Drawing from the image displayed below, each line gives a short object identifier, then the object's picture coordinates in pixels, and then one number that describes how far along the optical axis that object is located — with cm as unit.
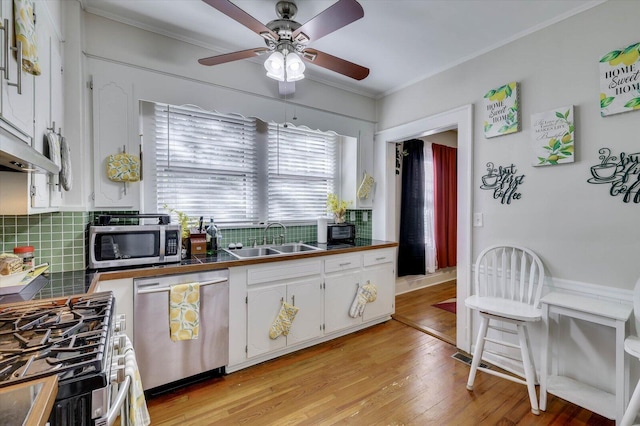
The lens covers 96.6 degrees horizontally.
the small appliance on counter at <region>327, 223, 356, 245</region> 315
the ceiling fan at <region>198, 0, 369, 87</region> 161
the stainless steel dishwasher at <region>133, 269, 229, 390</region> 187
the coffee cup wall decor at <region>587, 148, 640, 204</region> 175
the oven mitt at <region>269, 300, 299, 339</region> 238
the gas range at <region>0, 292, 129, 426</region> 74
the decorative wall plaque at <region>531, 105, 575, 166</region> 200
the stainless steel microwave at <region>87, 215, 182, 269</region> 188
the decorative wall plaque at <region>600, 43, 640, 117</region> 174
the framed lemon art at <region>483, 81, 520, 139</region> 228
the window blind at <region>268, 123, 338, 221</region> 309
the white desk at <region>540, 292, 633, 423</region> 158
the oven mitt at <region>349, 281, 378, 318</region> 288
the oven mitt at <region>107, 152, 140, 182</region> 208
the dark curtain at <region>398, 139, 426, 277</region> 425
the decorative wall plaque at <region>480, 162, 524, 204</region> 230
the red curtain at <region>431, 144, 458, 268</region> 461
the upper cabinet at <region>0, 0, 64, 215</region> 107
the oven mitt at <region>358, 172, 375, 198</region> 350
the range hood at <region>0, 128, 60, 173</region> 78
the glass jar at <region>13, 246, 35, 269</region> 158
